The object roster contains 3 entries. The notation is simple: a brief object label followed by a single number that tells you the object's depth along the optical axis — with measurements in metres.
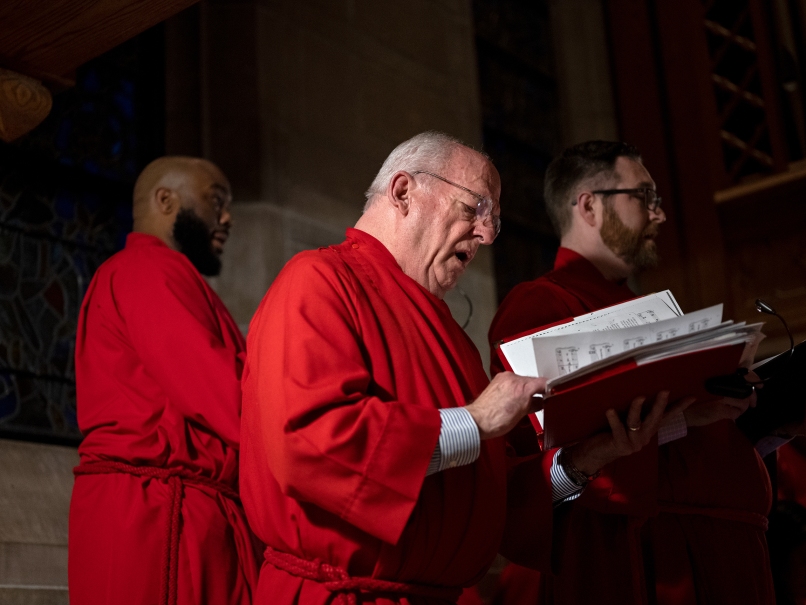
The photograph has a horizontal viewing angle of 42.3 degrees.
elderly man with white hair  1.93
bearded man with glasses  2.76
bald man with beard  2.79
